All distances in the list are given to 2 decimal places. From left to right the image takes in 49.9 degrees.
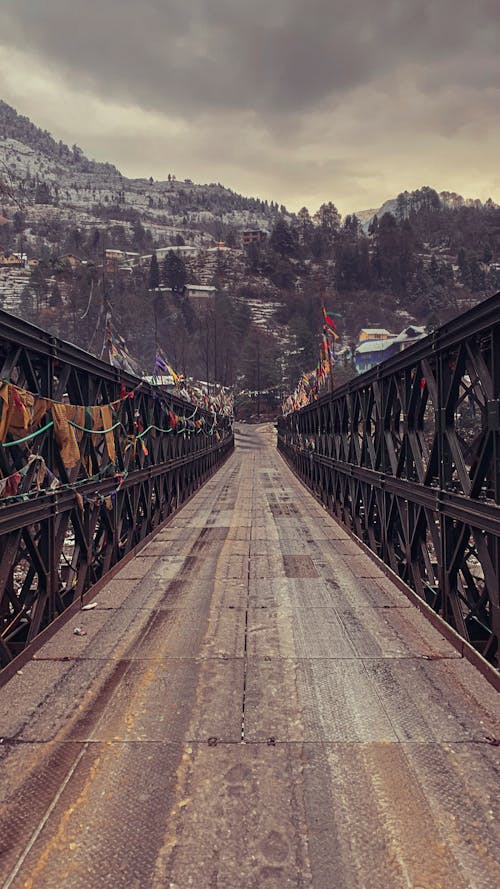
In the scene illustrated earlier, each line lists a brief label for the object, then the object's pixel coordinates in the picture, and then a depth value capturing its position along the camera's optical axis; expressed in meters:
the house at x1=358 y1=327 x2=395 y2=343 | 164.75
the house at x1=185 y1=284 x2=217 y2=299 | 195.62
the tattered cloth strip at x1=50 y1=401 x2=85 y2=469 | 7.59
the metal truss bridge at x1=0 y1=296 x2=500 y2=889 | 3.62
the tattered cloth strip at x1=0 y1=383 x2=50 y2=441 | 6.02
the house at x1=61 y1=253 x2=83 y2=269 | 184.46
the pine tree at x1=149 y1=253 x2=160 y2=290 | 187.60
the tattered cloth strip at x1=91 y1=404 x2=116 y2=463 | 9.22
